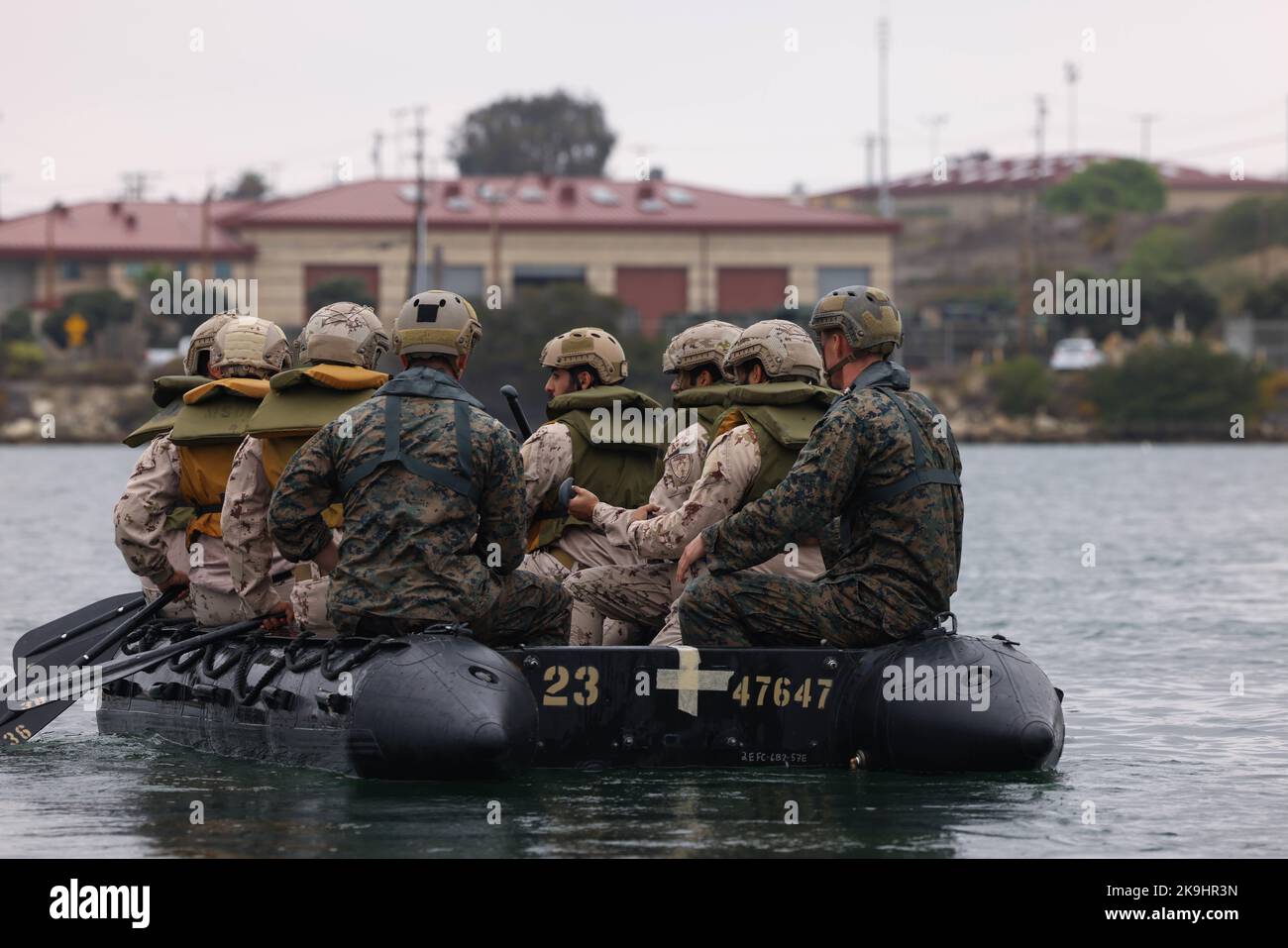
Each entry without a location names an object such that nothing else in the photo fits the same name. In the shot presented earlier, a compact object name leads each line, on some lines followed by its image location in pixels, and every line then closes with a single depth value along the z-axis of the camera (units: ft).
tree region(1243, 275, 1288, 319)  330.75
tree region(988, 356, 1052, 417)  299.38
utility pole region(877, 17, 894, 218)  324.29
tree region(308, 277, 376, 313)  285.84
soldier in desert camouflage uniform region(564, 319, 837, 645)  39.14
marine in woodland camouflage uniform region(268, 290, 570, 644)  36.83
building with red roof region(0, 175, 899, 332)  308.19
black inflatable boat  36.81
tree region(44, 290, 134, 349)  301.84
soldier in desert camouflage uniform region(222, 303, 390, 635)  39.45
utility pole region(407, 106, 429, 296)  268.62
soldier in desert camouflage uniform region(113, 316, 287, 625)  41.88
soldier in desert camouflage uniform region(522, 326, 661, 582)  41.50
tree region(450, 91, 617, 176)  415.85
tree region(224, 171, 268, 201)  418.72
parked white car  311.47
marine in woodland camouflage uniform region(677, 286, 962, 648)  37.14
